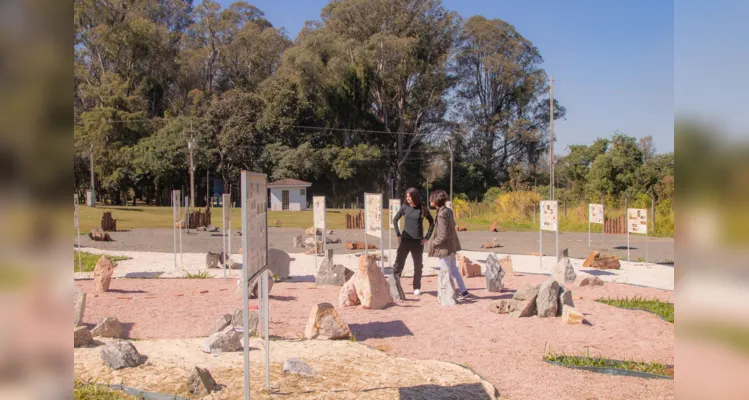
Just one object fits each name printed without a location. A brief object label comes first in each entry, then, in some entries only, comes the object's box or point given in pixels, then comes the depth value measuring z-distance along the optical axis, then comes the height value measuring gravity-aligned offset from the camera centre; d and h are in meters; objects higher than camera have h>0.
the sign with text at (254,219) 4.09 -0.16
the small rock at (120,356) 4.98 -1.30
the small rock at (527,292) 7.89 -1.27
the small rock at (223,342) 5.64 -1.34
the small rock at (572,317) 7.25 -1.44
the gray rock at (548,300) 7.61 -1.31
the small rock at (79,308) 6.74 -1.21
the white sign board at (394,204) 14.70 -0.19
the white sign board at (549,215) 12.81 -0.42
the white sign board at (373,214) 11.73 -0.35
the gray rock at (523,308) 7.65 -1.41
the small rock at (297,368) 4.98 -1.39
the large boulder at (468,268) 11.41 -1.35
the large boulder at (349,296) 8.48 -1.38
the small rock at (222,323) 6.58 -1.36
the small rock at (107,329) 6.25 -1.34
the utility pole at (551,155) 28.76 +1.92
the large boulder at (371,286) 8.19 -1.21
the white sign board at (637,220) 13.67 -0.57
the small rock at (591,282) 10.27 -1.45
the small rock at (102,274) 9.38 -1.17
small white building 42.22 +0.19
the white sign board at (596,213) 16.53 -0.49
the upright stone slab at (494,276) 9.63 -1.26
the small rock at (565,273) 10.69 -1.35
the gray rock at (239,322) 6.39 -1.31
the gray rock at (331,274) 10.30 -1.32
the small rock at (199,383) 4.35 -1.33
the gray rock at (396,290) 8.90 -1.37
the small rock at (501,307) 7.87 -1.44
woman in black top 8.91 -0.54
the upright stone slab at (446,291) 8.50 -1.32
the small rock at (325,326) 6.40 -1.35
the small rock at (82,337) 5.60 -1.28
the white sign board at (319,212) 12.33 -0.31
